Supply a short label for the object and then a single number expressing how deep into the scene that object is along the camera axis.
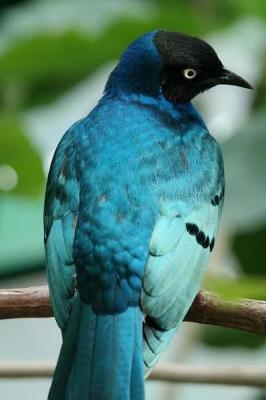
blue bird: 4.86
